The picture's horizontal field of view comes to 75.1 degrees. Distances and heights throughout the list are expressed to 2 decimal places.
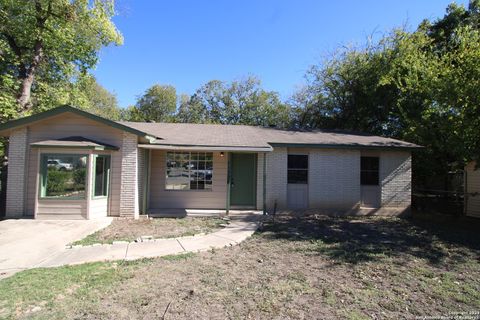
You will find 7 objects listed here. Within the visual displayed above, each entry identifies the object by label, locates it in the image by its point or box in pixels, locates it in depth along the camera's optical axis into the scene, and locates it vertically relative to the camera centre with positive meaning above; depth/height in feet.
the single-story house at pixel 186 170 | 31.07 +0.09
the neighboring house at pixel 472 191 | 42.90 -2.05
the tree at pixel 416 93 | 34.30 +14.17
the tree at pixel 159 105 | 120.16 +24.94
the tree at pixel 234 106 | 110.01 +23.79
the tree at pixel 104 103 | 112.57 +24.62
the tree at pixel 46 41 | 49.29 +21.40
